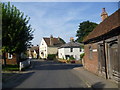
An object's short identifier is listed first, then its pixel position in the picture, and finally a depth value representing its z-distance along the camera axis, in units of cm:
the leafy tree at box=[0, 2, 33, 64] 1192
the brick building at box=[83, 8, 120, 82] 634
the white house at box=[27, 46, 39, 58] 5493
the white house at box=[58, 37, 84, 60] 3269
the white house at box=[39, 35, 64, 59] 4084
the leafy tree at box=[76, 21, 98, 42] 3529
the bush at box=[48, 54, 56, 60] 3806
